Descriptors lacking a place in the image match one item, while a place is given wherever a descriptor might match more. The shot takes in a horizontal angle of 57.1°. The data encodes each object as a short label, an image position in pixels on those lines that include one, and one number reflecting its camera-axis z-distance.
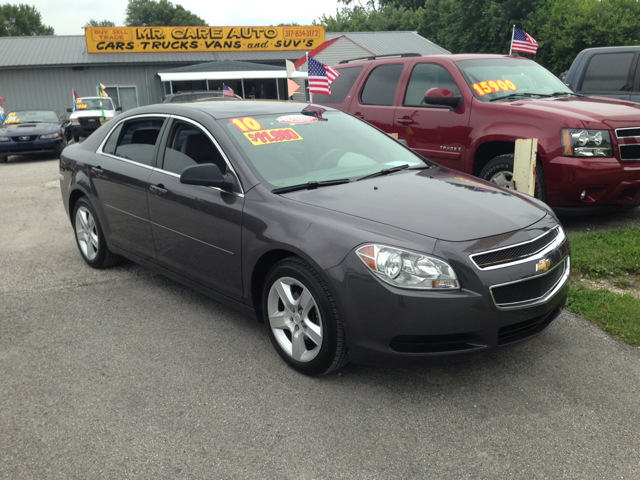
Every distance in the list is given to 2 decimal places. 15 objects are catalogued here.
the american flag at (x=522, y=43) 10.16
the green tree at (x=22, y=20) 73.69
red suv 5.80
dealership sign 32.31
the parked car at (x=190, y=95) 17.78
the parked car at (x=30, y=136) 15.56
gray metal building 31.30
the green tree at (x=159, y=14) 81.00
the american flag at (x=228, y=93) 16.58
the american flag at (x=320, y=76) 8.27
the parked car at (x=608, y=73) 8.68
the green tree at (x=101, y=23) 97.62
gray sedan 2.96
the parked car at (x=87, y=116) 19.97
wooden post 5.30
